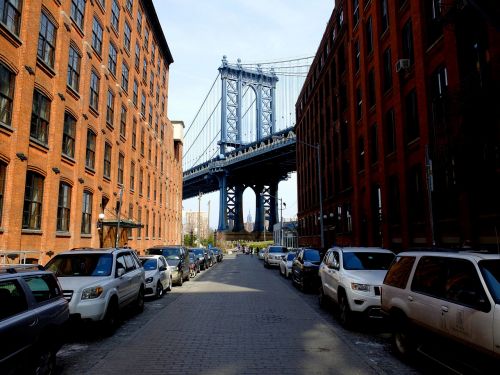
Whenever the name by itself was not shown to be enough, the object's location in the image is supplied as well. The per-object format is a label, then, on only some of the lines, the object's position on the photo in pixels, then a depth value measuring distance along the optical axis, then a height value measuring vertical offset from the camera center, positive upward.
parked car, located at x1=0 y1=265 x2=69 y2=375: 4.48 -0.87
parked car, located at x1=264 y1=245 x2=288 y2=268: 32.91 -0.80
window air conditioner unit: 20.15 +8.53
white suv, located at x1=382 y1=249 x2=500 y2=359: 4.73 -0.73
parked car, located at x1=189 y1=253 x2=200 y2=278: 24.20 -1.21
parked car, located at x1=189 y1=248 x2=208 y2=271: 30.12 -0.90
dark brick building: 12.76 +5.49
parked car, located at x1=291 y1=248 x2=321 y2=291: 16.12 -0.95
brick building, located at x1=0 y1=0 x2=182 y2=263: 15.16 +5.94
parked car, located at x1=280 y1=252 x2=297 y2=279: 22.91 -1.11
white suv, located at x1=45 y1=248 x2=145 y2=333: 8.04 -0.77
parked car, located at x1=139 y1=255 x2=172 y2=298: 14.12 -1.05
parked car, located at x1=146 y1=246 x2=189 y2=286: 18.67 -0.68
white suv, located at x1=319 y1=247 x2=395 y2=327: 9.04 -0.79
